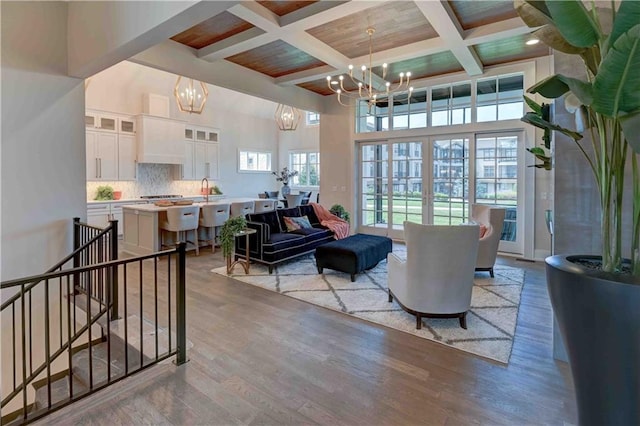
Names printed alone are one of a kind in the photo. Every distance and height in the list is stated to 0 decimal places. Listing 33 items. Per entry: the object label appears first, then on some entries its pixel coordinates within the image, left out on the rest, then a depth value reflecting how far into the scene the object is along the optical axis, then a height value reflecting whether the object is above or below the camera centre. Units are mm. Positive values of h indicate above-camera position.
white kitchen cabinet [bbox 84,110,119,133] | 7469 +1805
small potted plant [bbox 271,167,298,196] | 11568 +918
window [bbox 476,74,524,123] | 5930 +1844
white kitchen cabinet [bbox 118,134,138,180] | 8094 +1069
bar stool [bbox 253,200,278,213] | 7875 -83
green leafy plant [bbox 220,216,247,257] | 4934 -431
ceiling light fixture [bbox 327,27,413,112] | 4970 +2347
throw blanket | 6367 -393
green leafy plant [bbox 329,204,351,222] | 6938 -213
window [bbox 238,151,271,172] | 11188 +1372
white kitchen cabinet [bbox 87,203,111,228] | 7402 -274
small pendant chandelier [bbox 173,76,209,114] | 6137 +1930
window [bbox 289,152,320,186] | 11672 +1205
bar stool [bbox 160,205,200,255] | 5996 -327
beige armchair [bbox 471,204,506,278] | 4629 -519
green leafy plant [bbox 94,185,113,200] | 7844 +192
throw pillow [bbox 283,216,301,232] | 5934 -392
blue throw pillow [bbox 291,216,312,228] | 6055 -362
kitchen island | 6000 -482
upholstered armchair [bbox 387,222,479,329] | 2998 -614
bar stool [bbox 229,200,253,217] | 7182 -137
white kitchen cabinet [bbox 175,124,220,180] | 9406 +1362
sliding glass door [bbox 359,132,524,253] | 6102 +421
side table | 4938 -890
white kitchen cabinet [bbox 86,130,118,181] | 7516 +1037
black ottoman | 4625 -743
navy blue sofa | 5080 -604
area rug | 3014 -1130
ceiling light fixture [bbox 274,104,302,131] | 8730 +2179
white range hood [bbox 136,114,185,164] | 8258 +1548
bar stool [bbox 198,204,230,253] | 6668 -292
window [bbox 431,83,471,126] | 6457 +1884
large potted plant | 1394 -308
